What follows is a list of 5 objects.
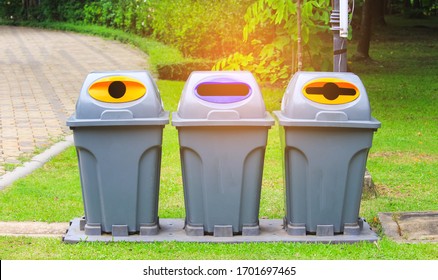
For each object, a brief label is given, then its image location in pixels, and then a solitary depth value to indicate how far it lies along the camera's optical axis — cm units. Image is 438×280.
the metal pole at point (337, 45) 738
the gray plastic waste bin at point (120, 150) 595
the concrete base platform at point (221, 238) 604
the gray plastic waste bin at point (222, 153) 594
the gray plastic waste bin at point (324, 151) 594
